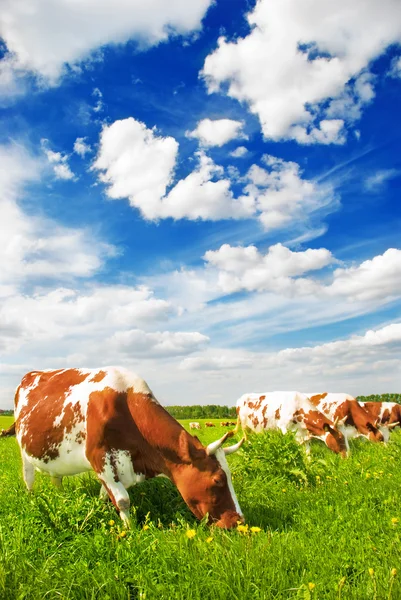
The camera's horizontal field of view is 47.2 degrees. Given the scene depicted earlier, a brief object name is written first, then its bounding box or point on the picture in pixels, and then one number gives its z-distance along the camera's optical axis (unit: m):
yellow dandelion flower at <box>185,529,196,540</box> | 4.99
